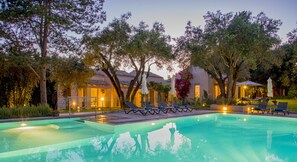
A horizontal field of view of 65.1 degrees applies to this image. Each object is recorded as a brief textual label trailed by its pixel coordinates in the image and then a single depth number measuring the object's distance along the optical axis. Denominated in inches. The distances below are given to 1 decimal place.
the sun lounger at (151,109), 627.4
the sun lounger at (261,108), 681.0
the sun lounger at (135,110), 623.0
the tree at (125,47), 713.6
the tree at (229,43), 701.9
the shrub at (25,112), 539.8
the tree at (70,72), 680.7
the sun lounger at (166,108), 680.4
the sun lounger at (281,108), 642.8
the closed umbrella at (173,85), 744.5
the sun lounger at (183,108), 720.4
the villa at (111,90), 777.6
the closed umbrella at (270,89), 709.9
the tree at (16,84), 629.6
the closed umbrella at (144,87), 692.1
